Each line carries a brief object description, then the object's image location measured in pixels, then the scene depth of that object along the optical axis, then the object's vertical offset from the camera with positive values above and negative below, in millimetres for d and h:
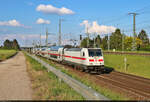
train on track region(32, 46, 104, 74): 20344 -1322
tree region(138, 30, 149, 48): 127188 +7322
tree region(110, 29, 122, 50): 100125 +3647
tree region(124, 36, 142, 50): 94556 +2490
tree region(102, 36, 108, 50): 121812 +2035
